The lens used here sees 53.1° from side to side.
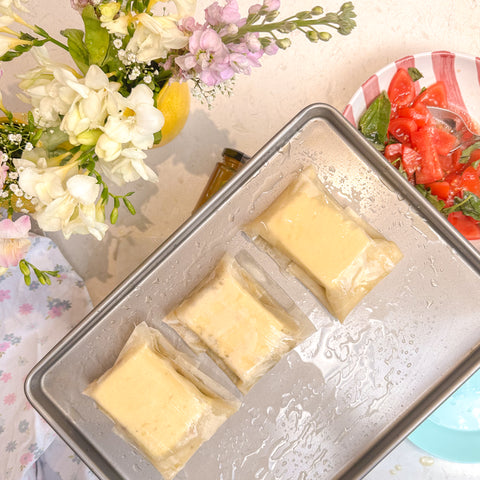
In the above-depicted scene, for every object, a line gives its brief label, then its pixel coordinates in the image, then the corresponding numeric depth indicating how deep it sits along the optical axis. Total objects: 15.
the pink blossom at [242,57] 0.57
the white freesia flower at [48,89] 0.55
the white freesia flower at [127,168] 0.58
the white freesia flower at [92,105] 0.54
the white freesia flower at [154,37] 0.54
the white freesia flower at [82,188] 0.55
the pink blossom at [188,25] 0.58
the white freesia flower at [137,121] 0.55
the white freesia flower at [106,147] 0.55
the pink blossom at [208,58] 0.55
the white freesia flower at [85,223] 0.59
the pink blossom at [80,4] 0.60
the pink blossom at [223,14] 0.54
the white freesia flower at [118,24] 0.54
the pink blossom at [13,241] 0.61
